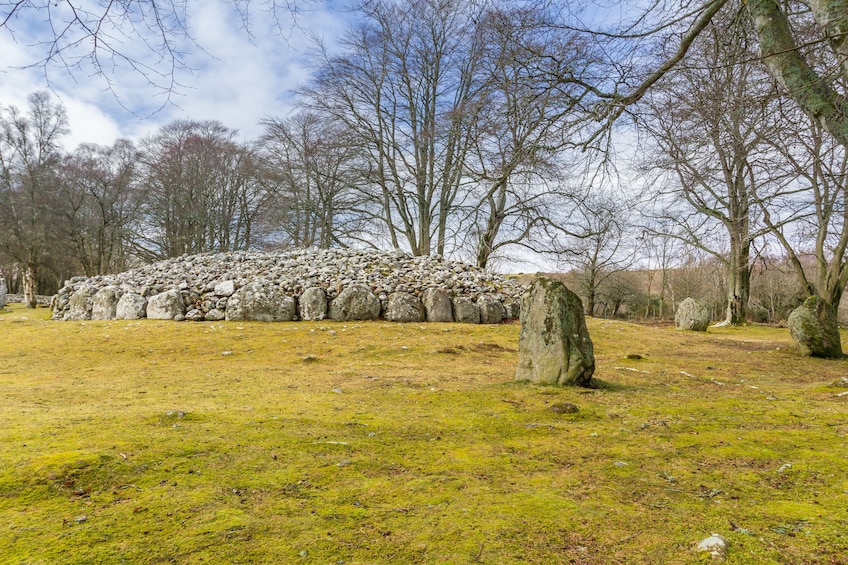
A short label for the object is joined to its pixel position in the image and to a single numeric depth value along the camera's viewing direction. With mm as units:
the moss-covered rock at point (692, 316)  16906
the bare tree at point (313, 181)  21000
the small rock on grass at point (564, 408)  4551
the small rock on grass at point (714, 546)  1985
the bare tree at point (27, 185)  22562
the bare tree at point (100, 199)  25938
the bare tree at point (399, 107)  19594
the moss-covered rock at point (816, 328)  9445
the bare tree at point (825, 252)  8155
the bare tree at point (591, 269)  19459
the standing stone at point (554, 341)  5781
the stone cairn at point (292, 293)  12070
